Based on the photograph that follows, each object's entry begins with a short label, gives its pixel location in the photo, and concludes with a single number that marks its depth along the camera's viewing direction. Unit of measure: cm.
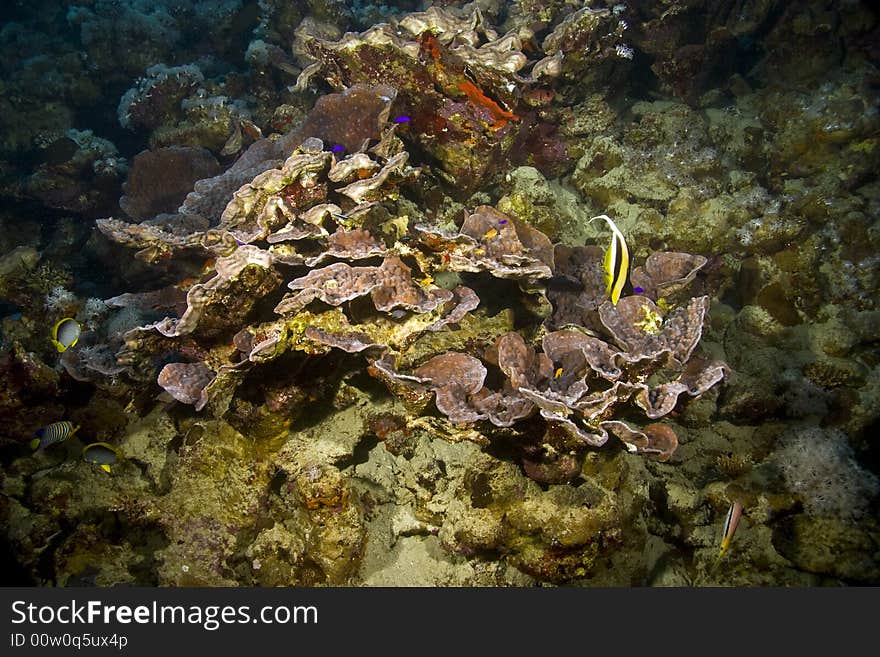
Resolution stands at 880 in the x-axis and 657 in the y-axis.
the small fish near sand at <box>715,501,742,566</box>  292
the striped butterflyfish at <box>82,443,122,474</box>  332
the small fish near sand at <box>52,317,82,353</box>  358
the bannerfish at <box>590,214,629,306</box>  268
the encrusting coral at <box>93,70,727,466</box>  306
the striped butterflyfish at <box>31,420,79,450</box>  331
